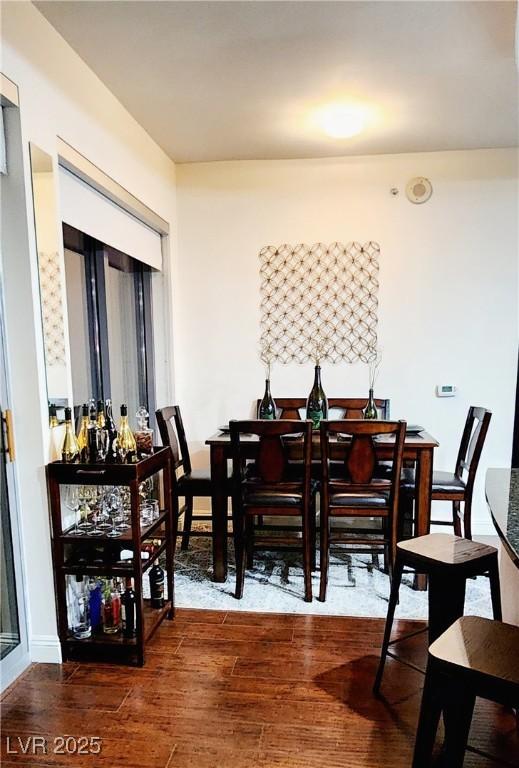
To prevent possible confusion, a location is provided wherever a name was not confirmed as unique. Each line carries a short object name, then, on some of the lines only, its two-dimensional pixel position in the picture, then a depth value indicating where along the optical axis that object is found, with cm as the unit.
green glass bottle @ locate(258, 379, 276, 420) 350
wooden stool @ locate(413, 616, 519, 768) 119
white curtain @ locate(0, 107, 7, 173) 193
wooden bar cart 208
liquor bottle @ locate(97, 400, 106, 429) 224
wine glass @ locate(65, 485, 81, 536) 224
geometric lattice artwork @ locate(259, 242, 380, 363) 385
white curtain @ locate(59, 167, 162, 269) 245
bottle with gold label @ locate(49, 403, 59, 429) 215
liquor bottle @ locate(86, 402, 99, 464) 217
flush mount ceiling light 300
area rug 263
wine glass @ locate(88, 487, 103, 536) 228
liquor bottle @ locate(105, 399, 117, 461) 219
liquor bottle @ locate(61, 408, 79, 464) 217
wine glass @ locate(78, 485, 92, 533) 226
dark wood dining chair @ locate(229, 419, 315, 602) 261
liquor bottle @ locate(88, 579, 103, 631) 229
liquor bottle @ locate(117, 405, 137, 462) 218
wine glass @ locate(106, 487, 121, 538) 234
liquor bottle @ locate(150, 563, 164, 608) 254
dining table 277
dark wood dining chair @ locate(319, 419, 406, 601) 254
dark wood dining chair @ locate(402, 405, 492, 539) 293
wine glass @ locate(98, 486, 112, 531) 229
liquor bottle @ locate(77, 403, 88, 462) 219
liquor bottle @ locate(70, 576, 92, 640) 223
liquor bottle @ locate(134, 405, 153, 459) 237
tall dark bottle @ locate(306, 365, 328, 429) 325
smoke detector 374
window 274
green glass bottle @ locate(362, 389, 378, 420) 328
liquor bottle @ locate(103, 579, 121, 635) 227
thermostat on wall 383
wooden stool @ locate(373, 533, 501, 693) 174
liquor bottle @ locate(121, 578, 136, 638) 225
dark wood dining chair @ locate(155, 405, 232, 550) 303
